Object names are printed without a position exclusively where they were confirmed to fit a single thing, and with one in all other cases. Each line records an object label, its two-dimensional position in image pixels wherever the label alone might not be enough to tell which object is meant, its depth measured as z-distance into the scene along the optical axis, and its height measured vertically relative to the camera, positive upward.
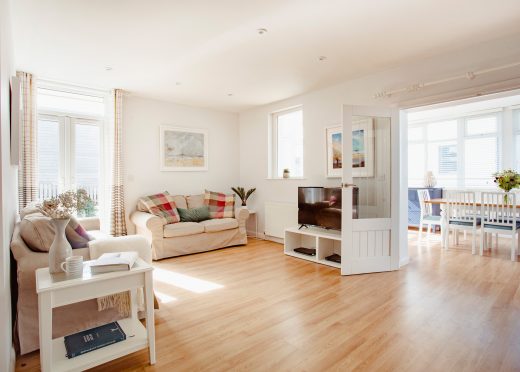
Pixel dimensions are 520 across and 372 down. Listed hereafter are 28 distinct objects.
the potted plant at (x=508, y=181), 4.45 +0.01
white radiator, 4.84 -0.60
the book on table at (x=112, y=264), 1.68 -0.48
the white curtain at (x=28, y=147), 3.69 +0.47
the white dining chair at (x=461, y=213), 4.40 -0.49
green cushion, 4.79 -0.53
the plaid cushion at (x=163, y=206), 4.47 -0.37
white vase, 1.70 -0.39
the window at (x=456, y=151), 5.84 +0.68
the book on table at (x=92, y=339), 1.66 -0.94
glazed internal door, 3.48 -0.10
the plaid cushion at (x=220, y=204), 5.11 -0.38
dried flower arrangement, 1.72 -0.13
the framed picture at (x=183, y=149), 5.18 +0.64
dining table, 4.72 -0.65
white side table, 1.49 -0.63
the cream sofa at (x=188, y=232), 4.16 -0.76
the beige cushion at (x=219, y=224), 4.61 -0.68
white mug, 1.64 -0.47
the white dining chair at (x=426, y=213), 5.14 -0.58
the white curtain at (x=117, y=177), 4.50 +0.10
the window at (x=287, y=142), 5.06 +0.73
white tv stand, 3.91 -0.88
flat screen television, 3.85 -0.34
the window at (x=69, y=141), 4.11 +0.62
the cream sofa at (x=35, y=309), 1.88 -0.86
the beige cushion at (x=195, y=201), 5.14 -0.32
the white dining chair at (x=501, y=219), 3.99 -0.54
